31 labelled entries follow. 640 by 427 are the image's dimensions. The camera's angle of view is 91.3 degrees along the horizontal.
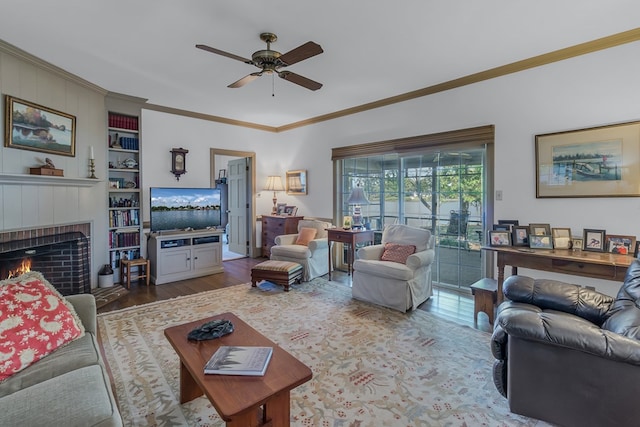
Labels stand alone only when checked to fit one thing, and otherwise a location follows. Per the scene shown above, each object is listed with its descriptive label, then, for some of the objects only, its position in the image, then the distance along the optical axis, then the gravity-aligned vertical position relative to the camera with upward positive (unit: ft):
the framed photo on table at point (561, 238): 9.67 -0.96
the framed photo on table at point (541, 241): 9.78 -1.08
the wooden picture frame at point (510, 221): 10.94 -0.48
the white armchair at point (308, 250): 14.96 -2.03
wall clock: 16.37 +2.54
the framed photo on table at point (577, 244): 9.53 -1.13
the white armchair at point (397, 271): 11.09 -2.31
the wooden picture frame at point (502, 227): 10.63 -0.67
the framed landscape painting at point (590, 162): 8.99 +1.38
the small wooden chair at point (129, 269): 13.82 -2.71
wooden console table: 7.96 -1.52
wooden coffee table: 4.28 -2.62
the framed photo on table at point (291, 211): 19.64 -0.15
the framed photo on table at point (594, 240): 9.14 -0.97
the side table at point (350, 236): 14.12 -1.30
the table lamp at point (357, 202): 14.67 +0.29
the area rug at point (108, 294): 11.82 -3.37
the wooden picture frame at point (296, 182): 19.29 +1.67
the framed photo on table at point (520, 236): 10.35 -0.95
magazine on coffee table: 4.93 -2.53
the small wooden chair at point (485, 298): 9.96 -2.93
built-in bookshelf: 14.38 +1.01
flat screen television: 14.83 +0.06
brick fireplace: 10.24 -1.68
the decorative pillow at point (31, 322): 4.84 -1.91
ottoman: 13.35 -2.78
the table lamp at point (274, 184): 20.13 +1.59
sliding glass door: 12.76 +0.36
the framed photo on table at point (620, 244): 8.76 -1.06
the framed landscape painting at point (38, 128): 9.87 +2.84
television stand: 14.55 -2.22
